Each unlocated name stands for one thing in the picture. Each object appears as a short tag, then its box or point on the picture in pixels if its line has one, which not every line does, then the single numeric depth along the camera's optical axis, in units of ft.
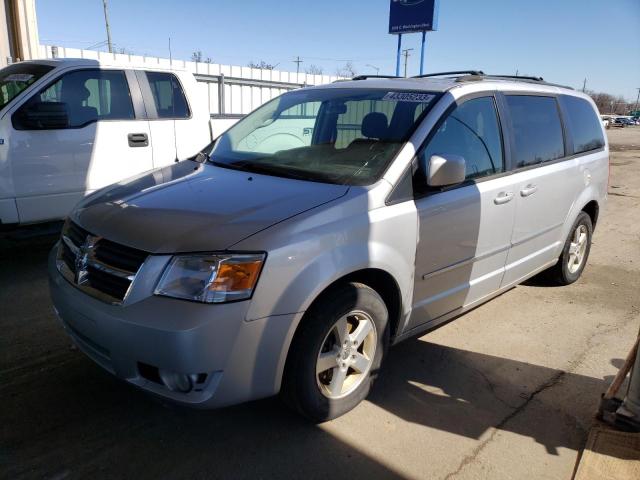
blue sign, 49.34
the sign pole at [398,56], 52.44
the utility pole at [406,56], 137.74
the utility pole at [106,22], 127.29
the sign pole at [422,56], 50.55
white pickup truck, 16.19
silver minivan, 7.59
